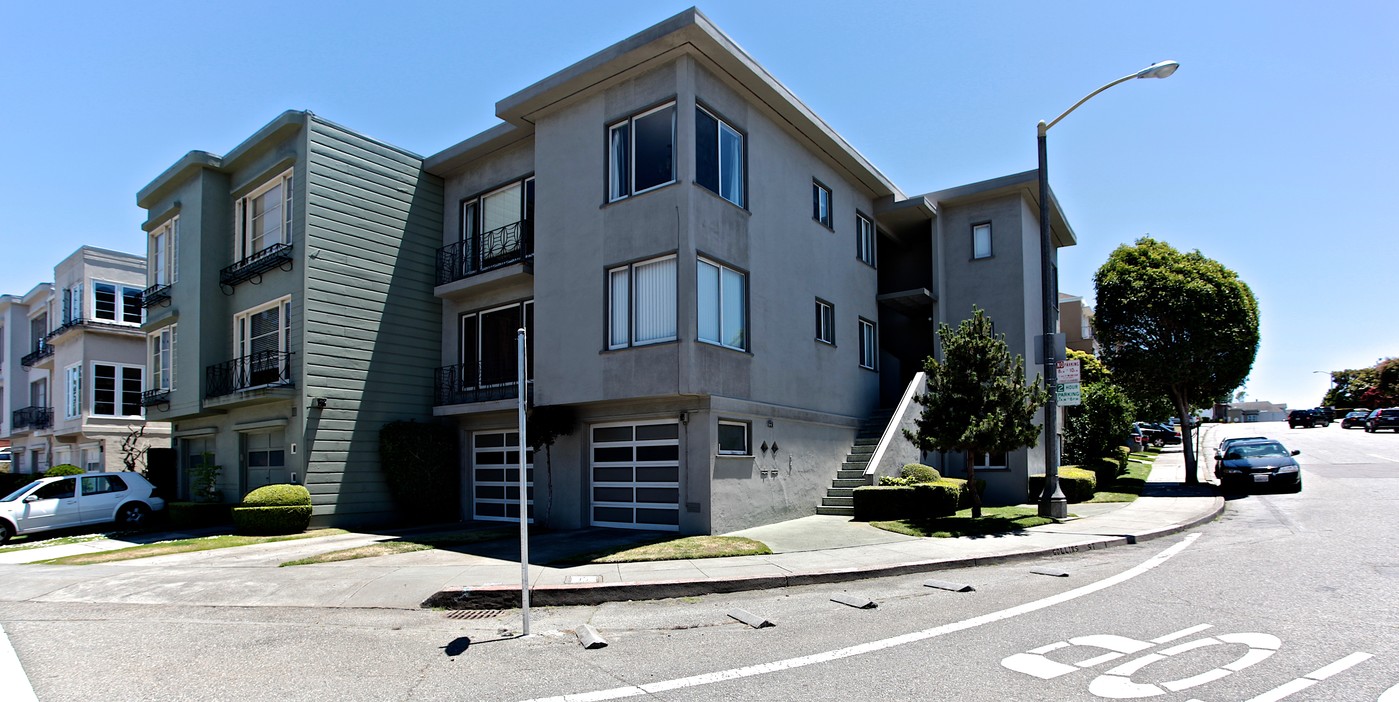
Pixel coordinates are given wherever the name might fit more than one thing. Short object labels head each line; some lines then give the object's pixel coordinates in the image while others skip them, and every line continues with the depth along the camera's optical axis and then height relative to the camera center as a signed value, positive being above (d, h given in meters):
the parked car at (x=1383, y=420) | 48.22 -1.87
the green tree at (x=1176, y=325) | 21.56 +1.81
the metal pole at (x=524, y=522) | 7.61 -1.17
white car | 18.59 -2.48
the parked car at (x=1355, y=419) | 55.13 -2.07
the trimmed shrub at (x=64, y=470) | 28.09 -2.43
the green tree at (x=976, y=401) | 14.68 -0.15
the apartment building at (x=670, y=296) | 14.57 +2.10
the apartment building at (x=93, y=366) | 29.98 +1.35
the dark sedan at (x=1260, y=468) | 19.81 -1.94
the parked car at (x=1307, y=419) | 58.06 -2.11
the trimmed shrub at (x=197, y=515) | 19.77 -2.85
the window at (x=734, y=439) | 14.88 -0.82
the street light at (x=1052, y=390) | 15.67 -0.07
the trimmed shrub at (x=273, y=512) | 16.78 -2.37
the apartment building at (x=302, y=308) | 18.14 +2.25
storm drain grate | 8.80 -2.39
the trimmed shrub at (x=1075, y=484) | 18.94 -2.21
